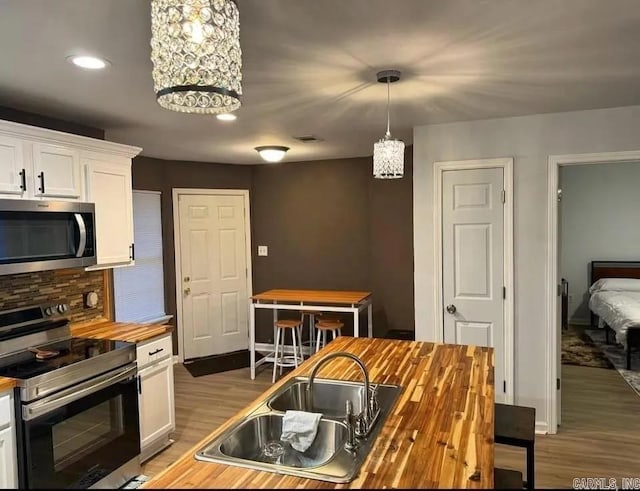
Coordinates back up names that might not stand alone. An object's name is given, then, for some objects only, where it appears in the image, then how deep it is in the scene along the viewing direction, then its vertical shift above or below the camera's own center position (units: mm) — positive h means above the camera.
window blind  4805 -424
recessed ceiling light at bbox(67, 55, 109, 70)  2059 +789
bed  4945 -945
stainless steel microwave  2430 +5
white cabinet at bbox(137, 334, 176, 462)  3058 -1104
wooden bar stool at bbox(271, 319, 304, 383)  4852 -1263
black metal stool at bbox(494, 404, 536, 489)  2018 -900
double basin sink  1302 -680
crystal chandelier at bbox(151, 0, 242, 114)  1086 +445
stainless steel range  2252 -876
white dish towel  1566 -672
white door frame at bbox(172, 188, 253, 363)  5363 -95
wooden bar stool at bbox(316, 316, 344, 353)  4680 -967
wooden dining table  4598 -741
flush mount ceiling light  4449 +779
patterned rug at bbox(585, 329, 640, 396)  4574 -1504
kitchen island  1205 -659
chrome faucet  1469 -627
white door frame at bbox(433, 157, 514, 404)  3461 -109
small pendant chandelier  2650 +423
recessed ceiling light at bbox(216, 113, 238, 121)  3205 +814
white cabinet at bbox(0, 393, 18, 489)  2154 -970
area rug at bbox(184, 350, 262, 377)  5164 -1519
